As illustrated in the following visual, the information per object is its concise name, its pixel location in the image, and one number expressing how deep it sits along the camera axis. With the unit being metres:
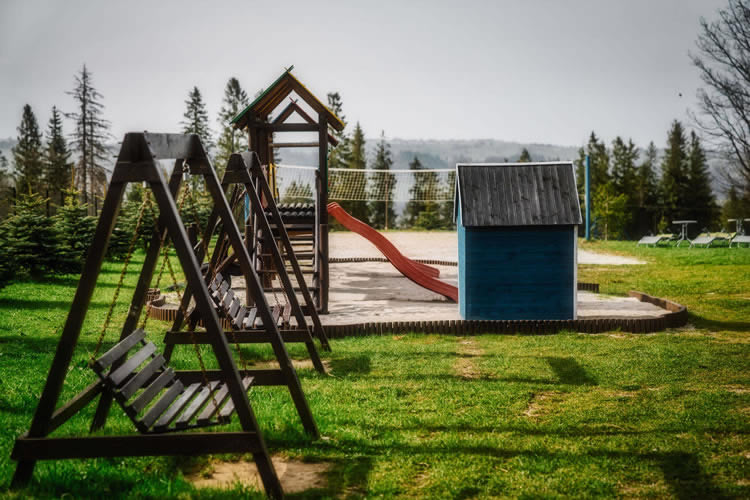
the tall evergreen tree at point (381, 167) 72.50
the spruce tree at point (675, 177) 73.06
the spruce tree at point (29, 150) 71.81
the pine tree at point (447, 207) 46.62
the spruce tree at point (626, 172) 74.25
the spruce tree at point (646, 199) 74.75
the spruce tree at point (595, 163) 75.43
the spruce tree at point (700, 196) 72.81
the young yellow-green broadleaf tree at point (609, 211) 59.03
